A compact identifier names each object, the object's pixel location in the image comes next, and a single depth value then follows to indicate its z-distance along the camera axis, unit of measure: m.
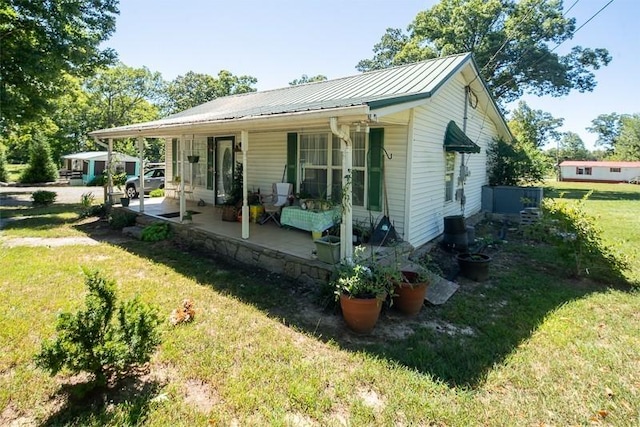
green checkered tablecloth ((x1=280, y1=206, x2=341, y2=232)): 6.29
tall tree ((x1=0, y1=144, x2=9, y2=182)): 24.44
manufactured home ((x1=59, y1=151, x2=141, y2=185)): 23.75
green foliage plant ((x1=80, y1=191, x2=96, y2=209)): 10.96
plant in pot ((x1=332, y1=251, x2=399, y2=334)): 3.83
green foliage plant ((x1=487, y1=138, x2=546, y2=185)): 11.16
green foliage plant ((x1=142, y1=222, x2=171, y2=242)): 7.73
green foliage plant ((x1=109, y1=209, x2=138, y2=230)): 9.02
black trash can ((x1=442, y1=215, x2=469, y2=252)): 6.88
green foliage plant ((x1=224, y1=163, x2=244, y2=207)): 8.70
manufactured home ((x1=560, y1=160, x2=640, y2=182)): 42.50
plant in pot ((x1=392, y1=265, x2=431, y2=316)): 4.28
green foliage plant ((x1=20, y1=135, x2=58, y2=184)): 23.58
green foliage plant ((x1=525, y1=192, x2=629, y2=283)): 5.52
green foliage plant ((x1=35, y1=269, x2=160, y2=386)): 2.56
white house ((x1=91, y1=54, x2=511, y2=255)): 5.31
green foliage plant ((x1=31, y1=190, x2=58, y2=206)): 13.09
